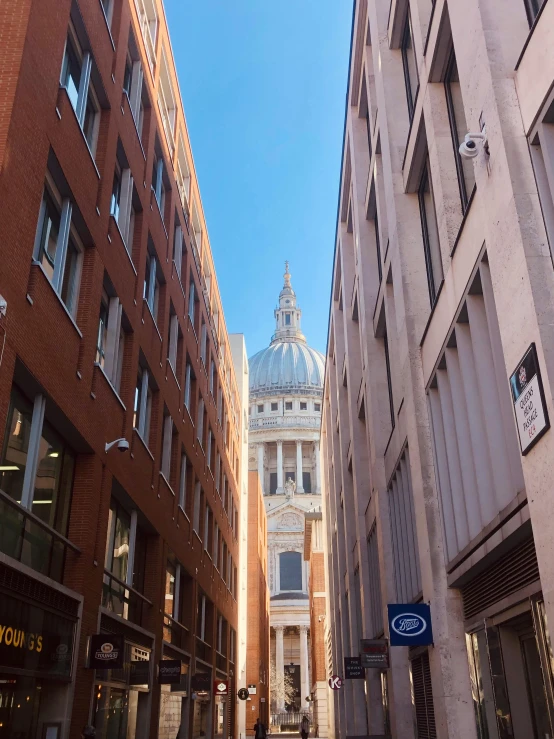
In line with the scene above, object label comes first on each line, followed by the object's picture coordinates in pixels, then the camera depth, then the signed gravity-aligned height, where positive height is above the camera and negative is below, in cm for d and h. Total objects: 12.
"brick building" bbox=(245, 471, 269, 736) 6078 +973
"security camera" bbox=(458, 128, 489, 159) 993 +710
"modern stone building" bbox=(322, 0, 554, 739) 874 +541
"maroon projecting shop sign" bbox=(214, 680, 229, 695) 3070 +208
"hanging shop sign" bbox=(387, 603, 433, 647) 1313 +182
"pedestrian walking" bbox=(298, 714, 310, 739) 4431 +70
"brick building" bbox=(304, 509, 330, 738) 6438 +1023
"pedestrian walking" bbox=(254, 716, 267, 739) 3778 +58
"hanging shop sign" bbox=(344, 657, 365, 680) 2252 +199
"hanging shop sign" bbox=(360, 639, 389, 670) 1797 +190
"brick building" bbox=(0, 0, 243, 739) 1148 +674
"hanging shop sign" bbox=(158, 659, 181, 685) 1983 +172
